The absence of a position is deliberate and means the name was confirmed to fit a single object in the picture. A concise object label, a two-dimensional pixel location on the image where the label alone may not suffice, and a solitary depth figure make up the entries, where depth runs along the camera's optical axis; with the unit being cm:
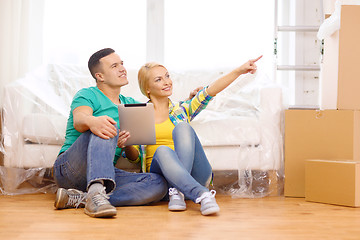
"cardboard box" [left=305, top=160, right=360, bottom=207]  476
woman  444
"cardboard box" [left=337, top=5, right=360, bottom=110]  504
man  436
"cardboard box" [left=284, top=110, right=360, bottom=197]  506
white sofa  516
